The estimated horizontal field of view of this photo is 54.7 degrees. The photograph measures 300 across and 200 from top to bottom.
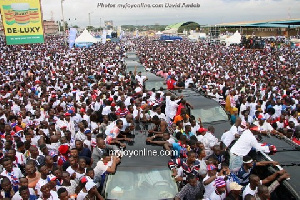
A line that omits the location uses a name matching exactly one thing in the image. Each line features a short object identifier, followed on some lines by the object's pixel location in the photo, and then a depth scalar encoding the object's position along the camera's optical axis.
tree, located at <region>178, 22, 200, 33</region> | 93.79
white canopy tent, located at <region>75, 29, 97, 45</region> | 34.56
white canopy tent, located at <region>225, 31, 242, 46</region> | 35.65
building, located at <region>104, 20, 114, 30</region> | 123.29
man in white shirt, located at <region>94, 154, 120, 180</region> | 4.79
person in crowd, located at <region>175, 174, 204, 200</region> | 4.45
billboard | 19.70
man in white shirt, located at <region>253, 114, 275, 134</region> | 6.91
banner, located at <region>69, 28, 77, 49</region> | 29.58
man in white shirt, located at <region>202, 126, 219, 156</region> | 6.43
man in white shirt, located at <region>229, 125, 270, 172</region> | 5.60
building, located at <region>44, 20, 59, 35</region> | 80.56
